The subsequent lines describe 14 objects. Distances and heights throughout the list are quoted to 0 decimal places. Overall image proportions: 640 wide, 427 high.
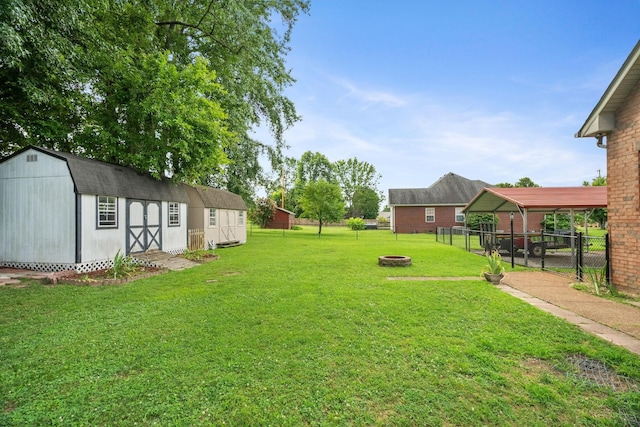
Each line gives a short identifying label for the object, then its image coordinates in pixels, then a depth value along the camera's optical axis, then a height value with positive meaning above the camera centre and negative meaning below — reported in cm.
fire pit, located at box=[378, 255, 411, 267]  1068 -163
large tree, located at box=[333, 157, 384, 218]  6550 +870
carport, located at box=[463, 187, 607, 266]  1137 +80
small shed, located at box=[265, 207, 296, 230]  4141 -25
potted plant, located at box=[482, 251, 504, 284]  798 -152
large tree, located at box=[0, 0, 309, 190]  887 +539
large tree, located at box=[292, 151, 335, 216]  6806 +1197
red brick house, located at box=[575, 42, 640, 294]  639 +124
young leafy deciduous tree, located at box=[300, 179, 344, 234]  2891 +161
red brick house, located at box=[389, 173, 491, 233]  3161 +117
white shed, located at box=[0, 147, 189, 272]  920 +28
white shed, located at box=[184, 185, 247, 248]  1705 +24
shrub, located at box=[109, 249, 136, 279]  880 -151
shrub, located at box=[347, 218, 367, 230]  4114 -92
